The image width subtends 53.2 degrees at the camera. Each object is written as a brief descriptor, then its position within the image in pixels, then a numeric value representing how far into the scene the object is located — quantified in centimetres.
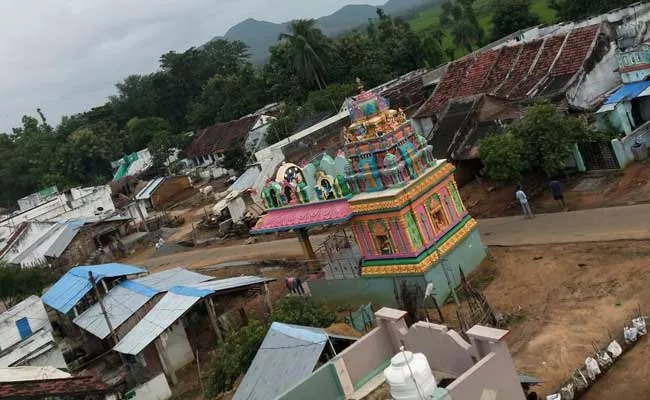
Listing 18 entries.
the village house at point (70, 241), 4006
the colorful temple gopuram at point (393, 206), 1900
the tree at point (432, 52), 6147
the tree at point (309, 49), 5959
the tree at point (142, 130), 7531
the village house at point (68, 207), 4862
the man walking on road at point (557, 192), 2228
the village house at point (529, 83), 2798
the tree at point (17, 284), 3152
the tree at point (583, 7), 4756
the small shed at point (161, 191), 5103
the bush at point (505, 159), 2356
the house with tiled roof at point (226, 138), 5429
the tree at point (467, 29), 6402
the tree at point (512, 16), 5738
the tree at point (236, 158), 5178
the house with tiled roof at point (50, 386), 1598
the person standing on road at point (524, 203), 2250
